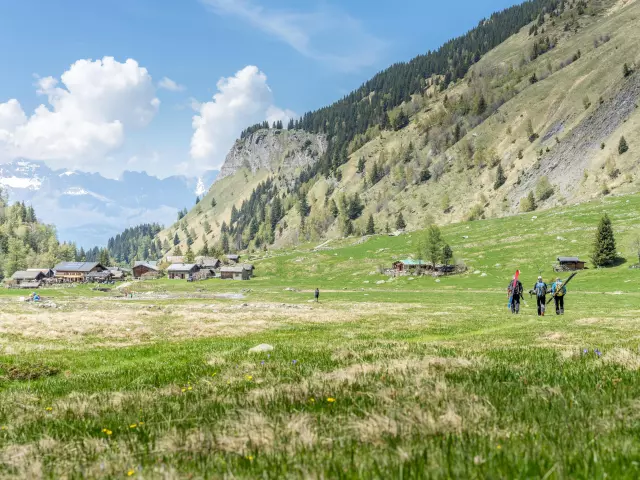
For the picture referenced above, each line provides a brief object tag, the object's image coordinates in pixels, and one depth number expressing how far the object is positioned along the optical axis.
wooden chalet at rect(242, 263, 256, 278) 169.38
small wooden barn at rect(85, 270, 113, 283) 185.88
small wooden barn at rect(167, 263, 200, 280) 197.25
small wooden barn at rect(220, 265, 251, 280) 167.25
